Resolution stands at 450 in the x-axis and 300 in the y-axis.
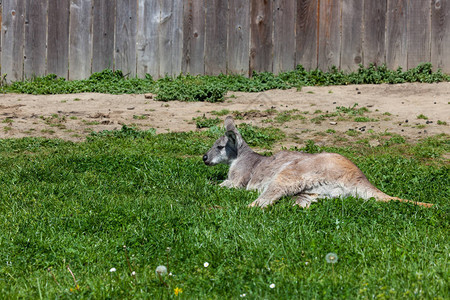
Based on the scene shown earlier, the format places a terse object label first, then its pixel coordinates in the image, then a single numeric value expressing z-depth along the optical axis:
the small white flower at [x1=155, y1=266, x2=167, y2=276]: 3.37
